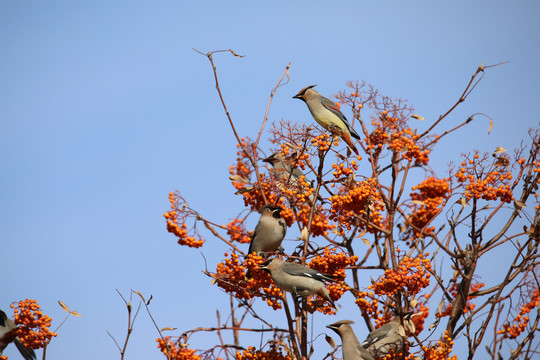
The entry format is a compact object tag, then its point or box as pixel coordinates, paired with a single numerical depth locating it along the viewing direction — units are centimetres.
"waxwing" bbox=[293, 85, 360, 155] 1122
